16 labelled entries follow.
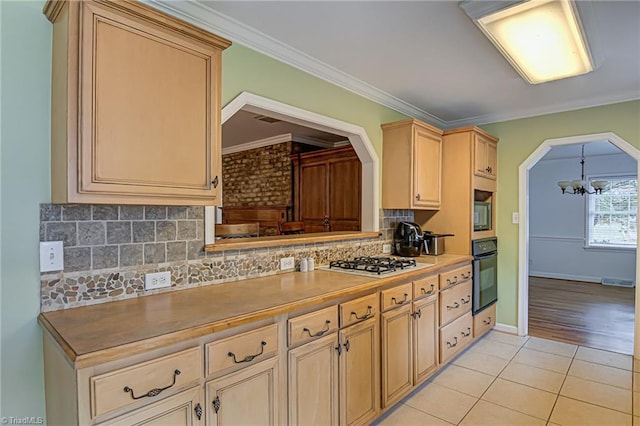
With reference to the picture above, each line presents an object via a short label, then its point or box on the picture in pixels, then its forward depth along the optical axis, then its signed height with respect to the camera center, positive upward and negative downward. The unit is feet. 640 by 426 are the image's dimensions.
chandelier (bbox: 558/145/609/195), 19.69 +1.42
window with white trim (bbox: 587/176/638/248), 21.49 -0.24
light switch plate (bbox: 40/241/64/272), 5.02 -0.63
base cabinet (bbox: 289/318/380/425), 5.81 -2.95
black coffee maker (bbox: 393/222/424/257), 11.17 -0.90
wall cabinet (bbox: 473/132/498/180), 12.07 +1.92
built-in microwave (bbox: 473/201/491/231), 12.27 -0.17
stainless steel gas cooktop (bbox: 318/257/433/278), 8.10 -1.32
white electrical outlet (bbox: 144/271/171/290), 5.99 -1.16
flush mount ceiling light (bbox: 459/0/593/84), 5.80 +3.21
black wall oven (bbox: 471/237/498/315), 11.76 -2.11
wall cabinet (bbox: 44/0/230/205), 4.43 +1.42
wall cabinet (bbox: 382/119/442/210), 10.91 +1.43
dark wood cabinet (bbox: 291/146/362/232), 15.61 +0.97
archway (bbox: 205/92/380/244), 7.13 +2.11
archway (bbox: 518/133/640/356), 12.88 -0.76
